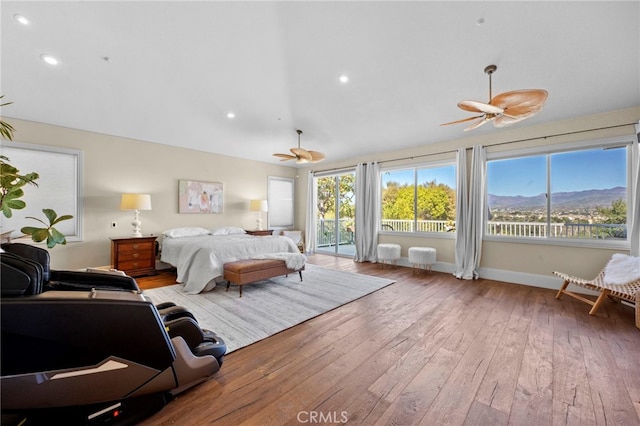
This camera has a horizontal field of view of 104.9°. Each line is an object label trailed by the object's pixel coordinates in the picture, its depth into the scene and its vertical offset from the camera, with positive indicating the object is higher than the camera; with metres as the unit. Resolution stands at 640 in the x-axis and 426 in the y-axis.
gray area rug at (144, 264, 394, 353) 2.54 -1.19
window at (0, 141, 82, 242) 3.84 +0.45
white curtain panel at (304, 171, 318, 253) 7.32 -0.05
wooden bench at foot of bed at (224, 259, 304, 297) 3.50 -0.87
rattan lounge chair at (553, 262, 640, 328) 2.65 -0.86
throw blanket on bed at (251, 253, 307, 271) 4.02 -0.76
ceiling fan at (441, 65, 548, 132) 2.30 +1.11
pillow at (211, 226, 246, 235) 5.66 -0.45
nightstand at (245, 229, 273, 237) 6.27 -0.52
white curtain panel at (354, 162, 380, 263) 5.91 +0.05
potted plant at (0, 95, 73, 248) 1.01 +0.04
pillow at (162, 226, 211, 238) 5.00 -0.43
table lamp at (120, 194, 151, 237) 4.44 +0.14
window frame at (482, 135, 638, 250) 3.50 +0.69
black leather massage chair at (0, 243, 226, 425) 1.08 -0.69
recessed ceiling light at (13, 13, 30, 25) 2.31 +1.82
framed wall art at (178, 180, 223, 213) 5.50 +0.35
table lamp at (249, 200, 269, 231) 6.39 +0.16
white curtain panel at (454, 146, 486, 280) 4.49 -0.12
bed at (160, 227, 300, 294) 3.68 -0.67
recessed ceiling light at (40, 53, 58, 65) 2.80 +1.75
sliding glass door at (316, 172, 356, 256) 7.03 -0.04
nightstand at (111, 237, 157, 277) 4.30 -0.80
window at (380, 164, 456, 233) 5.18 +0.33
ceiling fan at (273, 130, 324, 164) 4.28 +1.02
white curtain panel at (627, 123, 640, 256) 3.30 +0.17
